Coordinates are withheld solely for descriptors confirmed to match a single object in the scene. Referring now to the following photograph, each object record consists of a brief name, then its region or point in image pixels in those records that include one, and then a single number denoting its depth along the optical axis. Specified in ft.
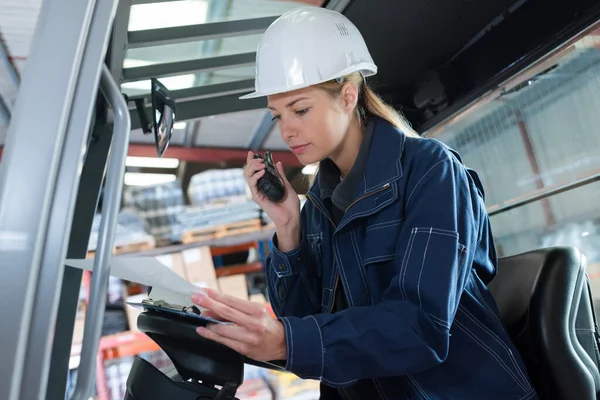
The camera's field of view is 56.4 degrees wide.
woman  3.97
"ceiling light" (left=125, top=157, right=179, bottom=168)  23.62
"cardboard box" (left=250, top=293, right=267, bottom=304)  18.84
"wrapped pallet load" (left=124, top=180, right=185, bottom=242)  19.46
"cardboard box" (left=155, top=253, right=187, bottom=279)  18.22
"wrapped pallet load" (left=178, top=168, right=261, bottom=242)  19.02
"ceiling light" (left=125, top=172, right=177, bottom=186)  26.19
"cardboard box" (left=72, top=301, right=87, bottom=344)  14.11
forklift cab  2.52
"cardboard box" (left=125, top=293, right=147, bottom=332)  17.75
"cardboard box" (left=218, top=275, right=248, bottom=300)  18.53
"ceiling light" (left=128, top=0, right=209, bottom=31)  8.57
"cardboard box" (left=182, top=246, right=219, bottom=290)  18.38
